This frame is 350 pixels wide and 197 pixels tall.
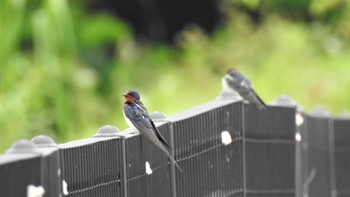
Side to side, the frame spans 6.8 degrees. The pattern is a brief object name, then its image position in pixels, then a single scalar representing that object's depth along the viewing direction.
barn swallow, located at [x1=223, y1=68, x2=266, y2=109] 25.60
